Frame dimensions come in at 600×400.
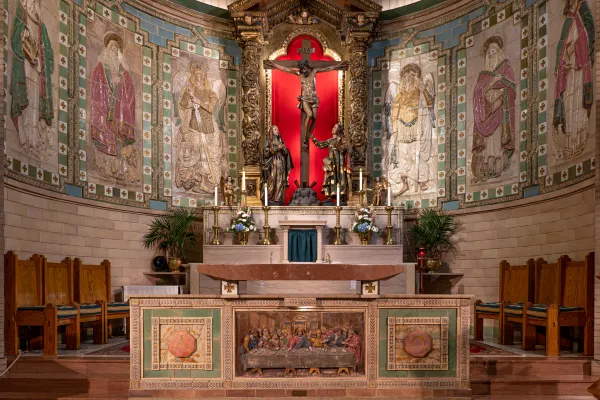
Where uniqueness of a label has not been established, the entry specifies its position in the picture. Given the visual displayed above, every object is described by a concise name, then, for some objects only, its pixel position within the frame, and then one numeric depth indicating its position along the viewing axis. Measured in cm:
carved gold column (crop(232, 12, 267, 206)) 1345
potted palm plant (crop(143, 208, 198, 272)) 1255
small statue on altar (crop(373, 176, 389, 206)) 1291
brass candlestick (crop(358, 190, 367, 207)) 1302
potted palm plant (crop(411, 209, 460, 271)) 1256
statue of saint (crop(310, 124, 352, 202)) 1312
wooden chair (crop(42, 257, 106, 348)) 952
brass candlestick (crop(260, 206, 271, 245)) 1239
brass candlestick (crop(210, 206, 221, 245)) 1238
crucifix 1352
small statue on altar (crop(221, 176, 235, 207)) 1288
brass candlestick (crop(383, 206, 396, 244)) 1226
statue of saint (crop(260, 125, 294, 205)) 1320
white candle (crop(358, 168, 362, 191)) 1286
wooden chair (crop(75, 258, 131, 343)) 1014
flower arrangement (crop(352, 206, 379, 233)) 1200
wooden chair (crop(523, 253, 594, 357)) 843
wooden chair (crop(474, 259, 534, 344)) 977
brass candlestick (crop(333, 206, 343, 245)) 1231
